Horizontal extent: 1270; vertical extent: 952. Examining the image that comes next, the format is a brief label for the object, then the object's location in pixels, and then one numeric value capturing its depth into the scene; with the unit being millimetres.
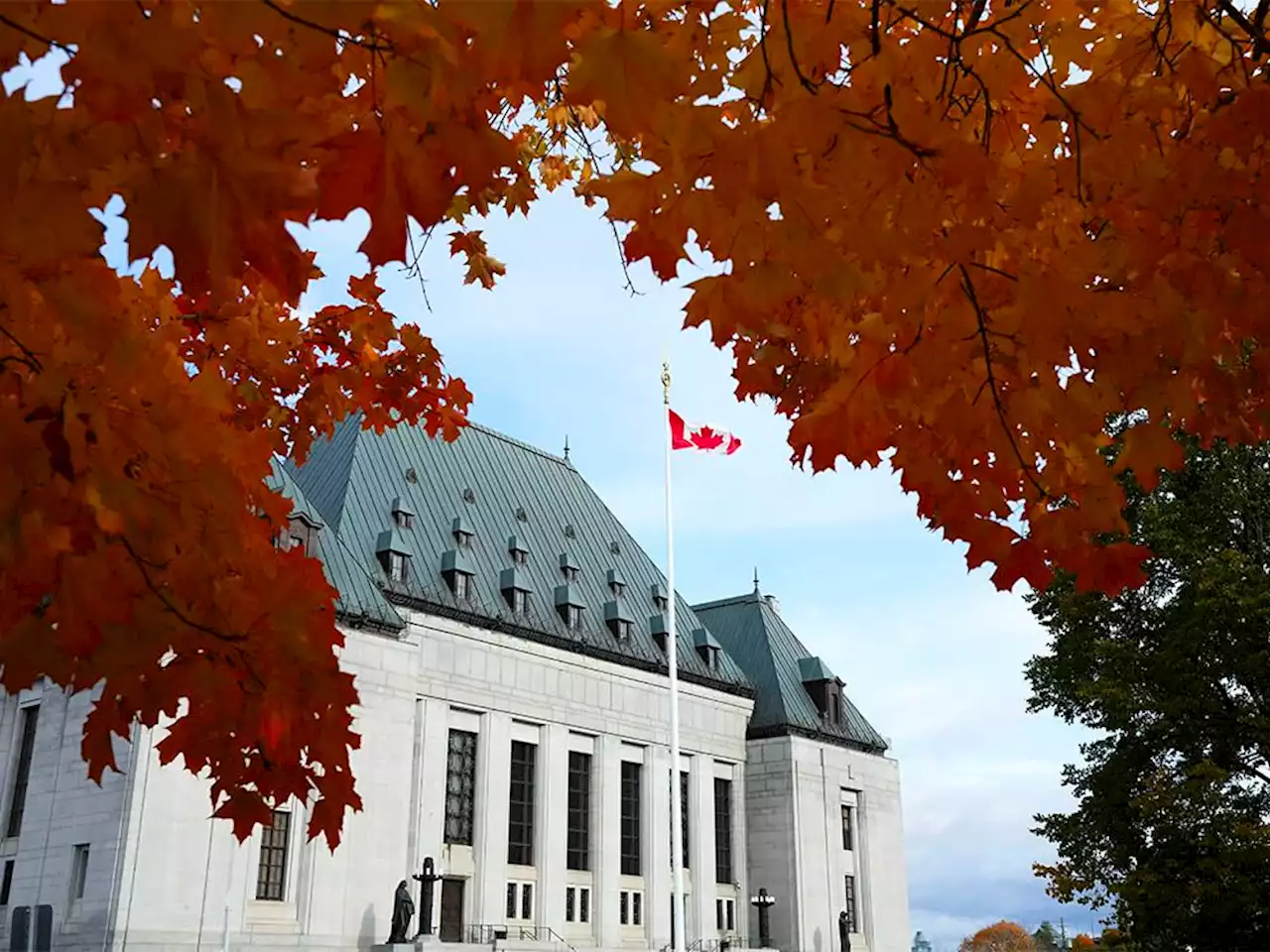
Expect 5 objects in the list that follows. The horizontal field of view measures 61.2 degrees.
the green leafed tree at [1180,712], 17969
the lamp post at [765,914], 42531
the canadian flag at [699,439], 31844
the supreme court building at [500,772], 27406
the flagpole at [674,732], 29984
